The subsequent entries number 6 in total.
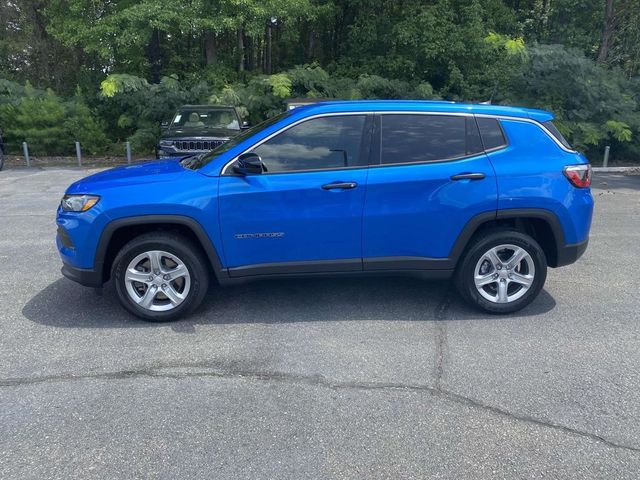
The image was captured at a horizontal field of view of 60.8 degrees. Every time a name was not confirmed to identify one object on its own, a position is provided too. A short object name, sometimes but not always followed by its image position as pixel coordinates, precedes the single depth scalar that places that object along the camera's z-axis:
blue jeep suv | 4.31
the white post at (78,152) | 15.06
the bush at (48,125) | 15.98
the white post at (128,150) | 15.16
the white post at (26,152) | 14.97
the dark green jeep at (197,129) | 10.95
